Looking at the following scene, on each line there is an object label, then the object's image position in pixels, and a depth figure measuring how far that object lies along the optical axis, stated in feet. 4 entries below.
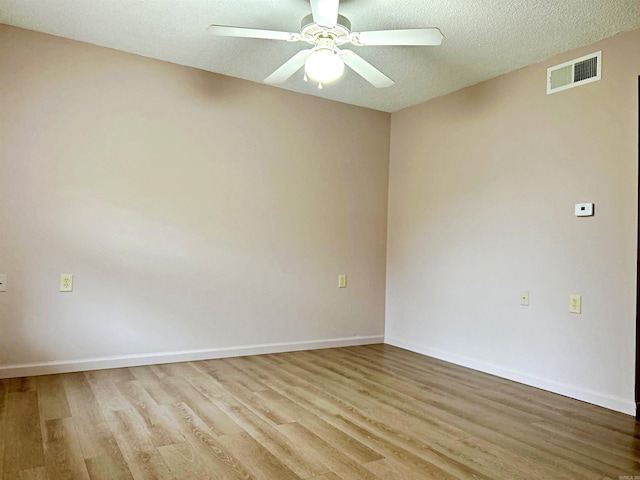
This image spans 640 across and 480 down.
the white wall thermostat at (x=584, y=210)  9.62
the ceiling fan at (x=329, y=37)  7.52
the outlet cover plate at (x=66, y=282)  10.43
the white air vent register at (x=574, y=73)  9.70
